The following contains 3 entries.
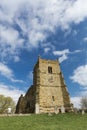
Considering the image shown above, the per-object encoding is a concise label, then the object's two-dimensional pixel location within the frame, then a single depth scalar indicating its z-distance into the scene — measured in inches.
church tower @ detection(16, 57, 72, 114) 786.5
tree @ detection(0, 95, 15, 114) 1207.2
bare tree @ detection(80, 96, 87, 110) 1351.7
